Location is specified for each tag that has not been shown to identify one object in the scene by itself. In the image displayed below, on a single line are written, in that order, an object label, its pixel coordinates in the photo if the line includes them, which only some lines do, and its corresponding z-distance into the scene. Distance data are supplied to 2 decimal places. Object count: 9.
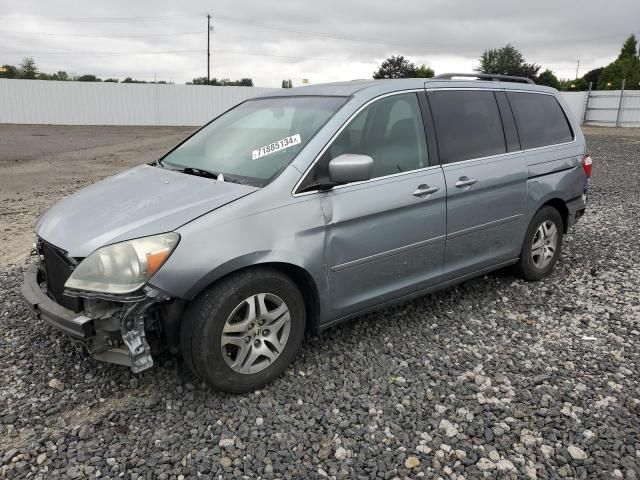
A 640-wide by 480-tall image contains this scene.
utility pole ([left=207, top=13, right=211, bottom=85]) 55.31
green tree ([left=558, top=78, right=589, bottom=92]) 53.00
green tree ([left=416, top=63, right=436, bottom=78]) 48.72
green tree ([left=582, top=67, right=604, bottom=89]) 68.30
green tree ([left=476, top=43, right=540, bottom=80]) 47.75
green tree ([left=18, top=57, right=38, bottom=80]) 45.23
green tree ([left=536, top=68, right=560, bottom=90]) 46.10
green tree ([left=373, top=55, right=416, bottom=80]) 52.50
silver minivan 2.74
